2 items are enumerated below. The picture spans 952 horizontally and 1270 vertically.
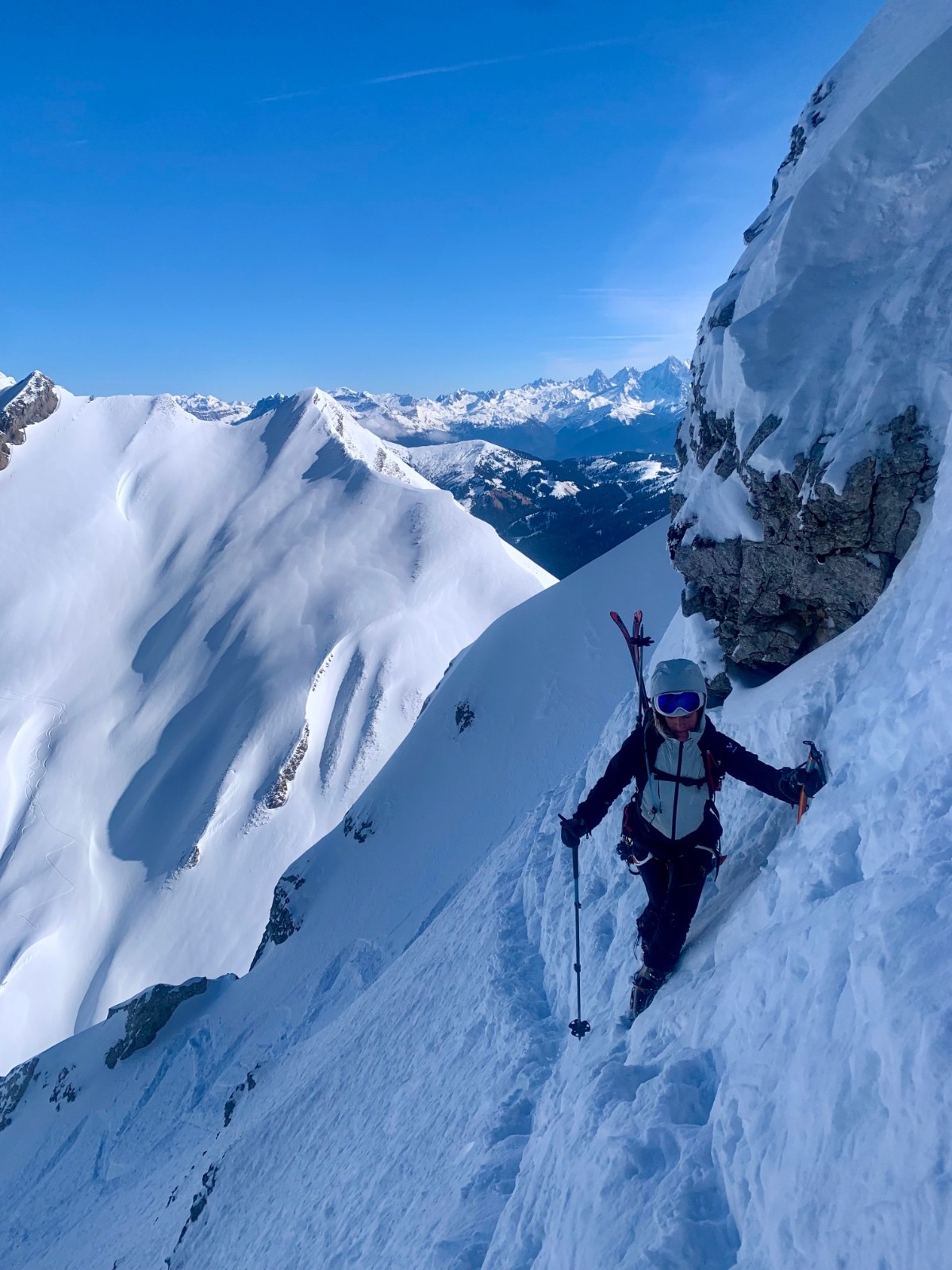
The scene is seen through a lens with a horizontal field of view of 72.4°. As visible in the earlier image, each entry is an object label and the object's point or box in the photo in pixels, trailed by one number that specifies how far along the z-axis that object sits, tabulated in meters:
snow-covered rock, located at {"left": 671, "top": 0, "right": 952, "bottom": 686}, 7.48
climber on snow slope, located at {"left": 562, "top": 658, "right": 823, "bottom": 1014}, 5.30
